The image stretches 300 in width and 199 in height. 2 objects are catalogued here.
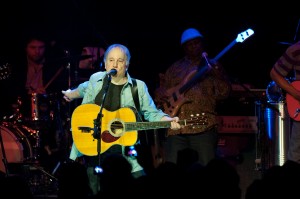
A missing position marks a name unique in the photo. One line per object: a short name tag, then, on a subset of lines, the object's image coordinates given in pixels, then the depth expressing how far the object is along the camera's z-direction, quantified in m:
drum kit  20.73
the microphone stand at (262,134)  18.44
